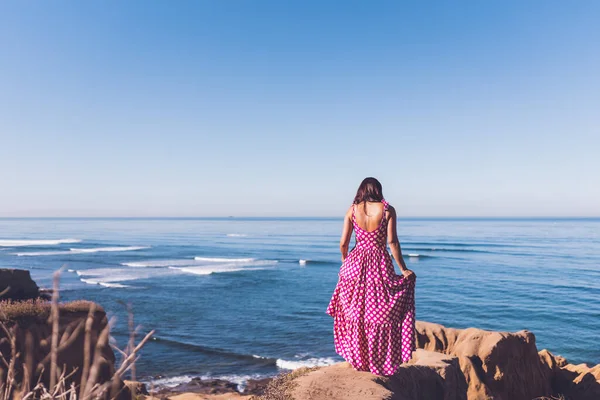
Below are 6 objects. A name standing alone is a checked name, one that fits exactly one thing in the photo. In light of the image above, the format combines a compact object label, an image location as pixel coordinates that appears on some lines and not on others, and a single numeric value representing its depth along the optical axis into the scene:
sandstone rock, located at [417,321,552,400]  9.76
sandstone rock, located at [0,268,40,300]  19.19
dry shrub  1.76
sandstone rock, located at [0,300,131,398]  10.15
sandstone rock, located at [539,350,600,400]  10.59
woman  6.03
